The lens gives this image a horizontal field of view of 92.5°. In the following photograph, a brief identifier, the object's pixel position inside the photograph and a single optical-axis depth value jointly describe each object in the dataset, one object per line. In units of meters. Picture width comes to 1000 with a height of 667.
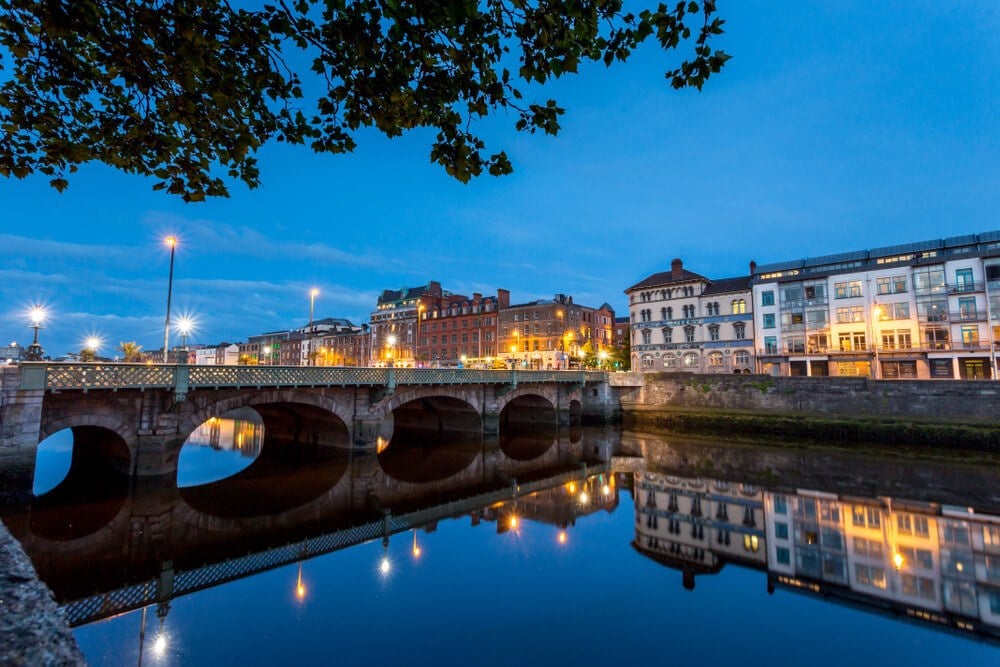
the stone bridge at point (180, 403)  16.30
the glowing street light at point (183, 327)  38.00
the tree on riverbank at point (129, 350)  57.67
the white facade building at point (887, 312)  42.88
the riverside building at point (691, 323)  54.41
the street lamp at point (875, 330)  46.22
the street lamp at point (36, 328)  19.42
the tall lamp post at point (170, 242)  23.94
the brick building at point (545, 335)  69.81
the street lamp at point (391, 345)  83.78
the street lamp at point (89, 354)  53.39
